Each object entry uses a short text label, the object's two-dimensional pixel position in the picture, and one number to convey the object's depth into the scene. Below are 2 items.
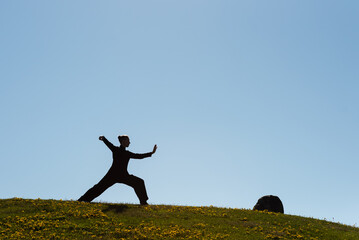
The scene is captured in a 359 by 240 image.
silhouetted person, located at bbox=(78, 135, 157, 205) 22.12
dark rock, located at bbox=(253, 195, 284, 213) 26.64
